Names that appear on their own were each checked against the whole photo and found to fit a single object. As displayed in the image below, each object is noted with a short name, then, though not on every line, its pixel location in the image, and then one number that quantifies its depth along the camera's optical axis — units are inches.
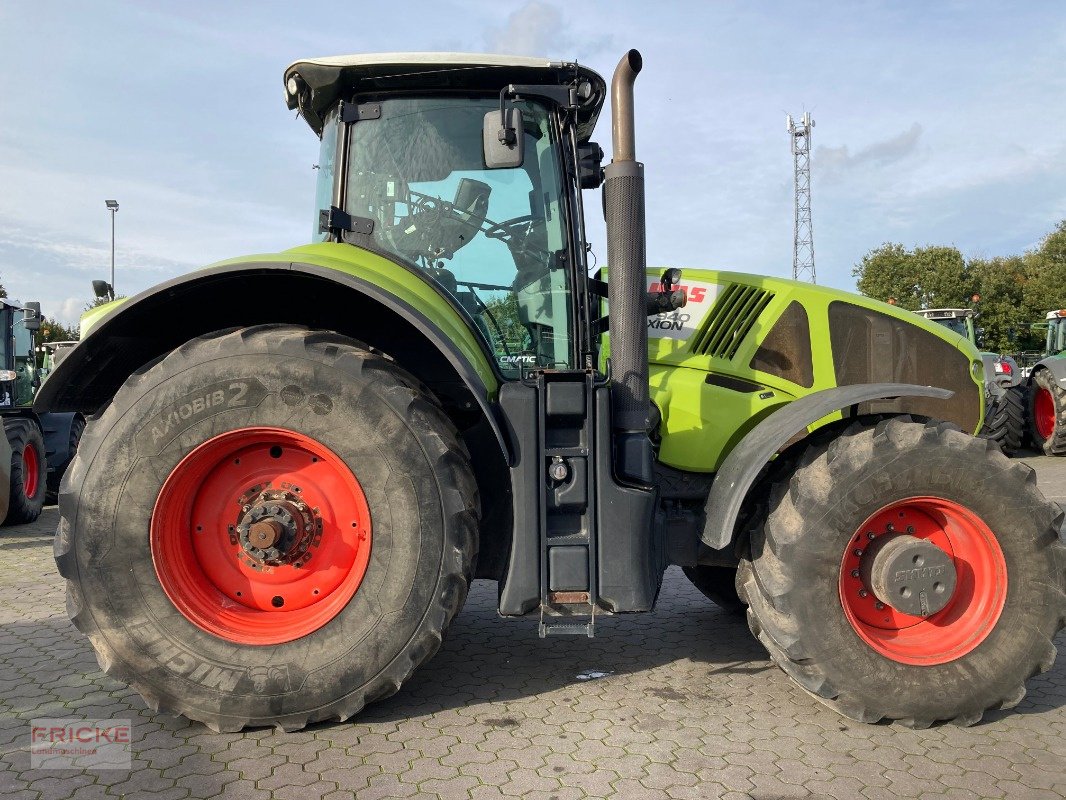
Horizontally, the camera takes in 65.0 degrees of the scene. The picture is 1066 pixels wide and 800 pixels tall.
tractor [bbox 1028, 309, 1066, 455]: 493.4
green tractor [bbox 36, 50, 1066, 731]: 117.2
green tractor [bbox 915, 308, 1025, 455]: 504.4
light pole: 1168.8
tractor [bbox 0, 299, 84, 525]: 328.5
